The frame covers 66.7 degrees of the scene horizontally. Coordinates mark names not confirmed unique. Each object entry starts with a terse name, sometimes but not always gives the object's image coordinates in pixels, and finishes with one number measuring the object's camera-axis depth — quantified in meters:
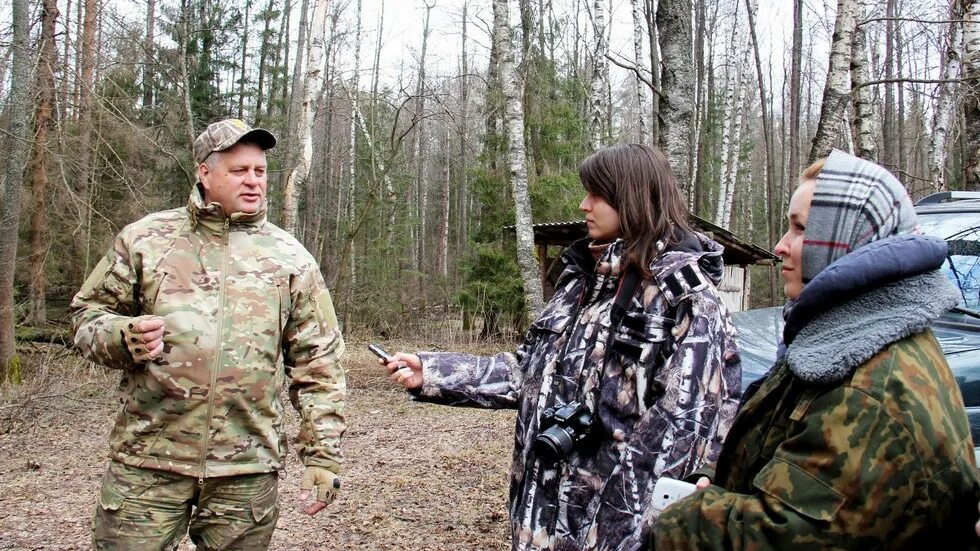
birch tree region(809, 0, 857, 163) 8.17
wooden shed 13.04
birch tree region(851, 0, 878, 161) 9.43
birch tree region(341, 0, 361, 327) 17.56
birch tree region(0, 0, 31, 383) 9.39
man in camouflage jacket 2.75
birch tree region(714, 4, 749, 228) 20.64
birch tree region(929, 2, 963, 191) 12.26
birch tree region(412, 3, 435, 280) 35.31
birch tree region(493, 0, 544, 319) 12.04
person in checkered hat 1.32
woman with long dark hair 2.24
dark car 3.42
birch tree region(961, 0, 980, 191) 7.42
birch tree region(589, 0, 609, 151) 18.25
